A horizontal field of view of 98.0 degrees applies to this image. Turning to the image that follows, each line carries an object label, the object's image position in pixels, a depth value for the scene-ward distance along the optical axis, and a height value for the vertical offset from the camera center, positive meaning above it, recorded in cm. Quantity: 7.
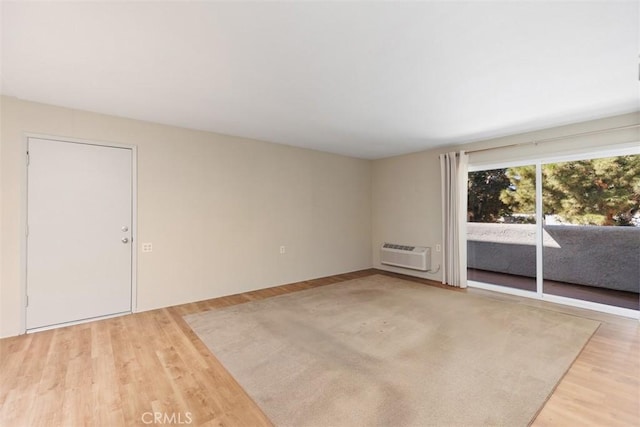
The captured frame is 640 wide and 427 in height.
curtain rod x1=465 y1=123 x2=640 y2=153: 329 +104
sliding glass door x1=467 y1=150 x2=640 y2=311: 347 -21
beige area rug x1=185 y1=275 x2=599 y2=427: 179 -123
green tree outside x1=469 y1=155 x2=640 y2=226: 340 +32
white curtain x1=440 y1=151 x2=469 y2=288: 459 -3
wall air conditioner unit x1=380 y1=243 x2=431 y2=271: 509 -79
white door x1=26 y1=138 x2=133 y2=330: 296 -19
